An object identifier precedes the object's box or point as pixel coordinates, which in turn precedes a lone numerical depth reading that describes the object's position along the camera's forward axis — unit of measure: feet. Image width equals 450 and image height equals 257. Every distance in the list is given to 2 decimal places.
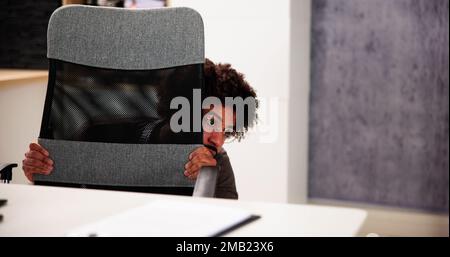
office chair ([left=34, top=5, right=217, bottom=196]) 5.43
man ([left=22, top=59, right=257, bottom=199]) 5.38
